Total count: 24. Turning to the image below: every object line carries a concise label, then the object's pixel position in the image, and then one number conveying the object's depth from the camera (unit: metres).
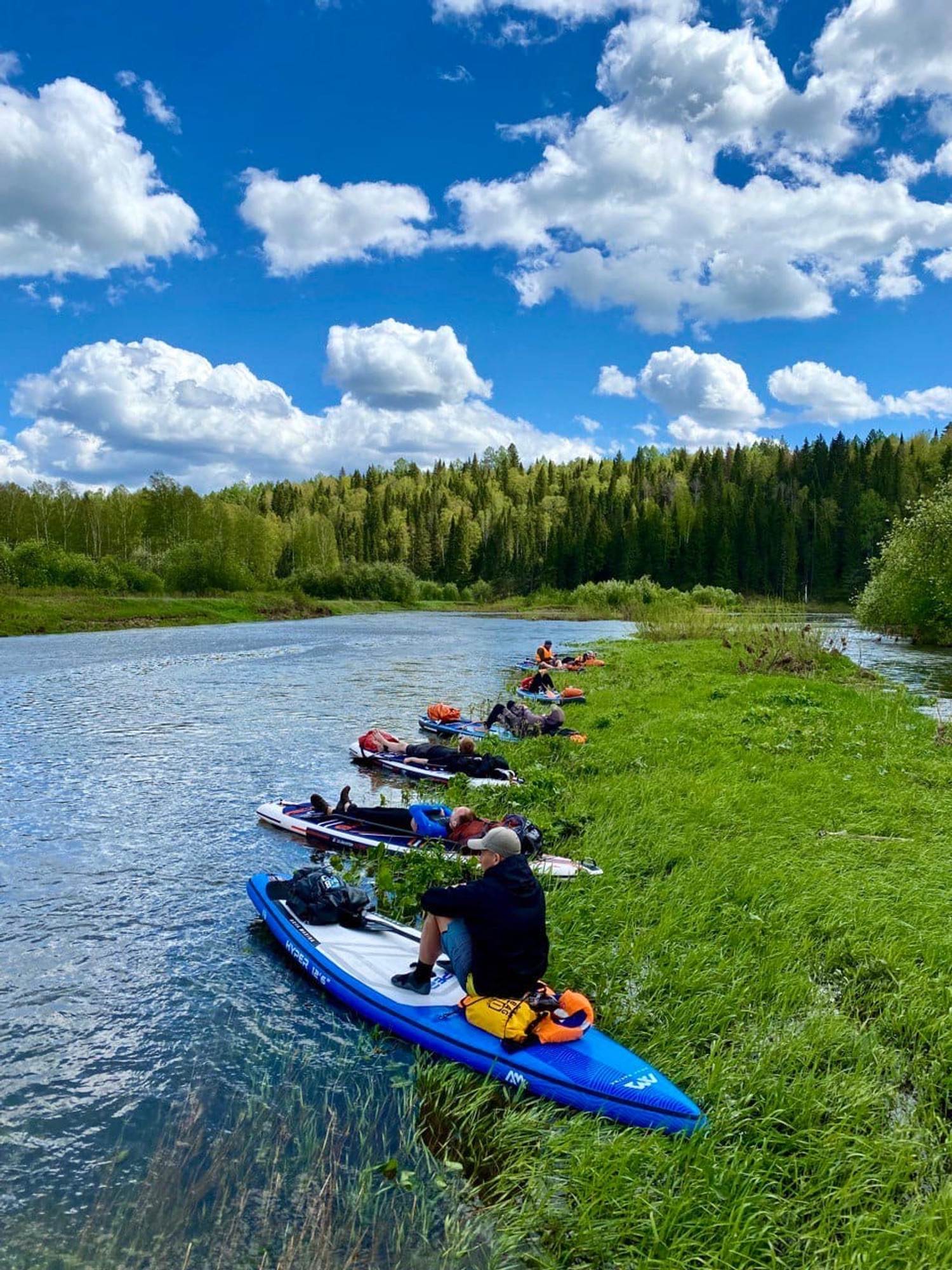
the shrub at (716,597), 73.38
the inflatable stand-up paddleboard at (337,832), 11.43
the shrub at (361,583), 91.00
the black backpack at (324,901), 8.85
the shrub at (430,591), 106.28
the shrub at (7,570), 58.97
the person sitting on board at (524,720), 18.59
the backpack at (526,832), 10.00
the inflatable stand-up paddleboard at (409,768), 14.63
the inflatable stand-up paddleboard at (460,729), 19.25
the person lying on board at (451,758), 14.95
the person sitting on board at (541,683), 24.83
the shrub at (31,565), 60.25
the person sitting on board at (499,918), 6.56
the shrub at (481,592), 111.50
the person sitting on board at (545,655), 29.14
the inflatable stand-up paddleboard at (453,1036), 5.56
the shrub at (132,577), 65.94
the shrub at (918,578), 35.00
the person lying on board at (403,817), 11.69
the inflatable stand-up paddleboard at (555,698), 23.48
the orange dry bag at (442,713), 20.30
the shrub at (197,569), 72.94
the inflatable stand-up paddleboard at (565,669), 30.56
